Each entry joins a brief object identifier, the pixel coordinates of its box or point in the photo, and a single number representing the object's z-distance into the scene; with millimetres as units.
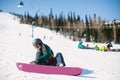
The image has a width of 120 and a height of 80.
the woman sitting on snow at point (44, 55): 7113
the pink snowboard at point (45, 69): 6930
